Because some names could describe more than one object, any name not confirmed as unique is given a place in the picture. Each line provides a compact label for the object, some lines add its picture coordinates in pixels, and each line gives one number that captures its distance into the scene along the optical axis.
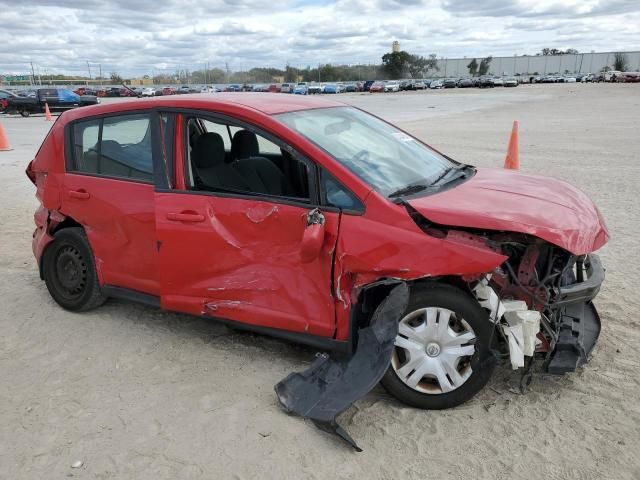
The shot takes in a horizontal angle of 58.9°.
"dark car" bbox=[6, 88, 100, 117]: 31.09
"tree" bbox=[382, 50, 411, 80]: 112.69
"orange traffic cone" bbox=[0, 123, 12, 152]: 15.26
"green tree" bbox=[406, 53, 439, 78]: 116.75
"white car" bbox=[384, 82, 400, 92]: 69.44
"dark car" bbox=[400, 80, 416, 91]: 72.80
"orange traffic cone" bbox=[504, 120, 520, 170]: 9.74
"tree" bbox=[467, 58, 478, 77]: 125.19
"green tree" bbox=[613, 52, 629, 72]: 111.38
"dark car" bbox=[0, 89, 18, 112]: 31.27
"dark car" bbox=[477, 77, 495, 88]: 73.62
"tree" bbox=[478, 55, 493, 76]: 124.75
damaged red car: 3.09
